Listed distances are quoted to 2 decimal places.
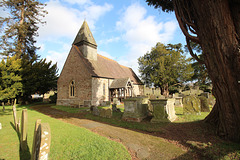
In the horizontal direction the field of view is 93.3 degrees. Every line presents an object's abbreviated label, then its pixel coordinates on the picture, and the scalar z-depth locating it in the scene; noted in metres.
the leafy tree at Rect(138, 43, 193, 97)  22.41
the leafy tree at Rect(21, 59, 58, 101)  18.11
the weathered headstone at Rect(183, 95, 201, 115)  7.96
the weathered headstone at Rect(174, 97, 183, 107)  13.32
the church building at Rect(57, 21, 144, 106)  15.77
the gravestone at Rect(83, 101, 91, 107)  14.70
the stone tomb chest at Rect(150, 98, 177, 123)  6.75
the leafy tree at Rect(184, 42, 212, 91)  24.65
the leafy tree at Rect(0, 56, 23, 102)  13.17
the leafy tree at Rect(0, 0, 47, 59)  18.02
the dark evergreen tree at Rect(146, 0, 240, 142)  3.74
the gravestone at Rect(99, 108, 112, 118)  8.88
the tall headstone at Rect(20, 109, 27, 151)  3.44
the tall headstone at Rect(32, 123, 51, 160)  1.48
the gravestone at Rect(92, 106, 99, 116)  9.85
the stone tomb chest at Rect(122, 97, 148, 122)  7.43
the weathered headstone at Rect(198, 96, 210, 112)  8.94
